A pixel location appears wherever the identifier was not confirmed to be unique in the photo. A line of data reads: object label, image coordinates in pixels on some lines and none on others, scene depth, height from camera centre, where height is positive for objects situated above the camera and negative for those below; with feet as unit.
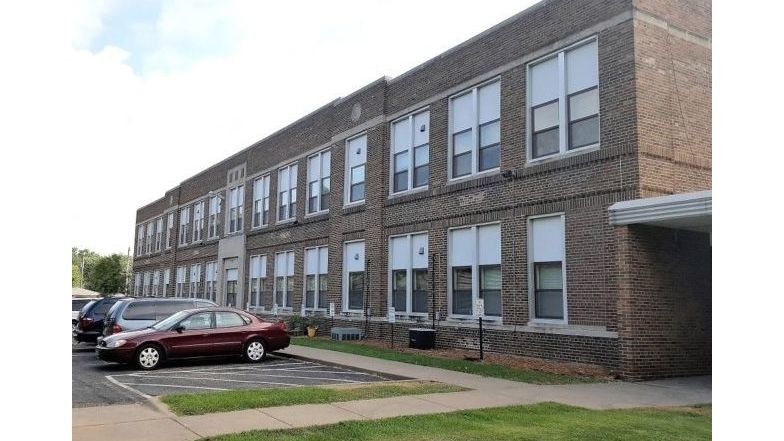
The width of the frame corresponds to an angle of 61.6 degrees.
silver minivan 56.34 -3.12
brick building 46.09 +7.72
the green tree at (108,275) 222.89 +0.39
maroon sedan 47.85 -4.67
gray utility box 74.49 -6.13
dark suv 66.49 -4.42
